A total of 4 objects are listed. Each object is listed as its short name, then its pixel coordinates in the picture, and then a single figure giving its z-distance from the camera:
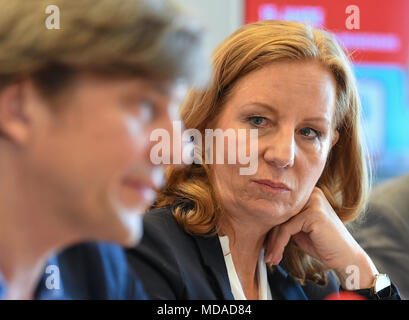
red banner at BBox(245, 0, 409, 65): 2.13
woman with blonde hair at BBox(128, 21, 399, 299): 1.26
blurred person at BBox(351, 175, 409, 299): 1.54
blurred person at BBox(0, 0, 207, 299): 1.00
